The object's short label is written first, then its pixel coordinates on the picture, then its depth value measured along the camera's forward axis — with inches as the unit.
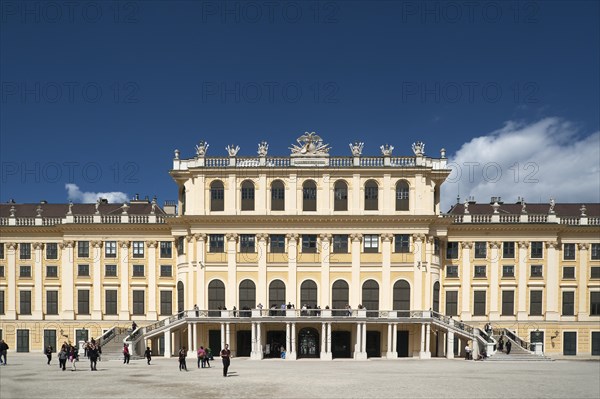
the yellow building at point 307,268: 1991.9
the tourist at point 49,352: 1515.4
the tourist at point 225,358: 1250.9
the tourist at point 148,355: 1630.2
